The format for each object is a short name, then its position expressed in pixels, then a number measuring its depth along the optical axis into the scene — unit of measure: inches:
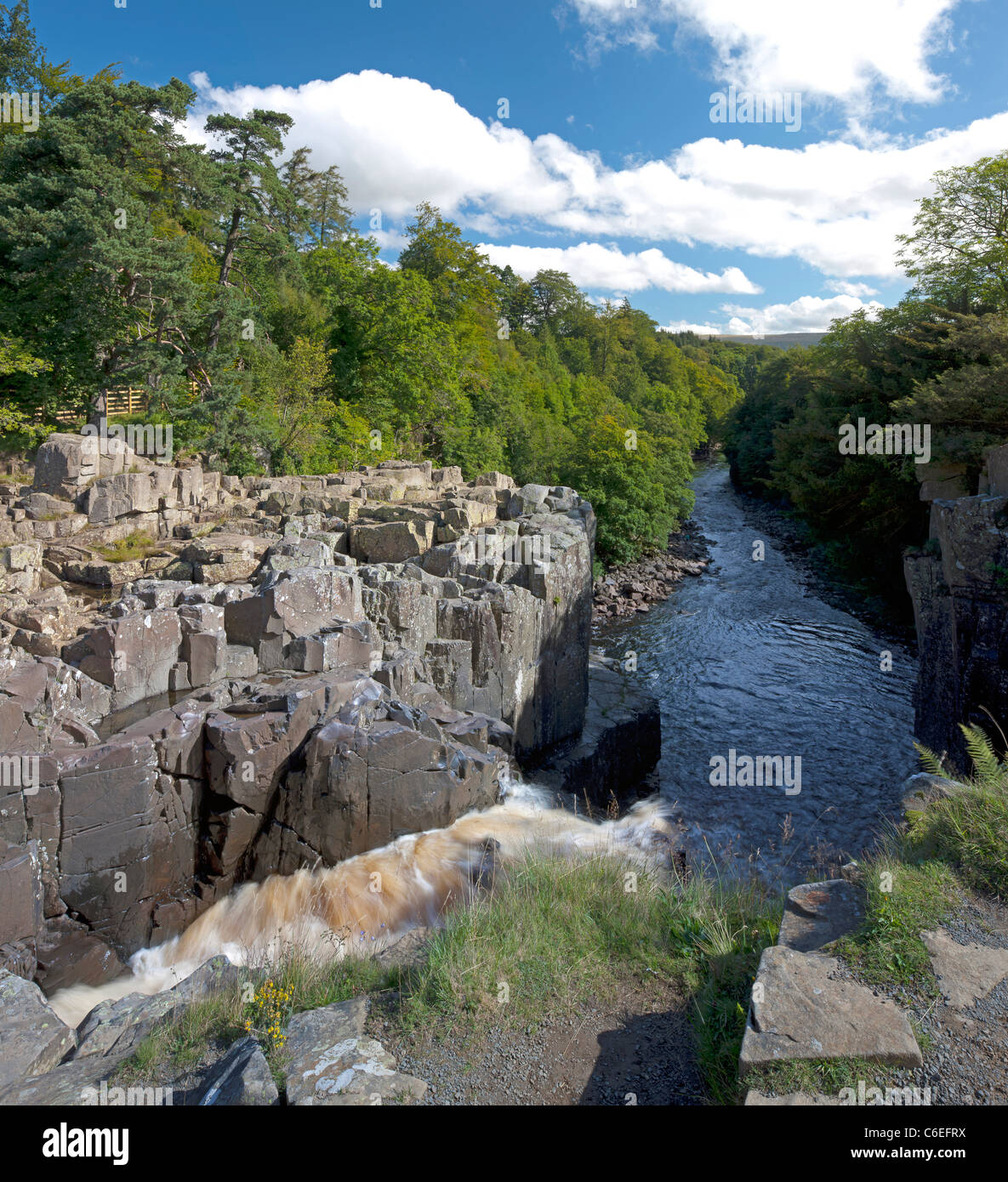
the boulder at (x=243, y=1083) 159.5
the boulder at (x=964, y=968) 172.6
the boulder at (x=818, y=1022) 155.8
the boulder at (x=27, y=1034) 211.6
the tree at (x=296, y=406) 1211.9
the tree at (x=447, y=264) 1867.6
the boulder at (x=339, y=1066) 162.1
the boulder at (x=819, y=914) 200.8
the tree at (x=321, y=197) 1979.6
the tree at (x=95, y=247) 891.4
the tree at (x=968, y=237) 1018.7
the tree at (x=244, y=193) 1087.0
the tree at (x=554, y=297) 3331.7
